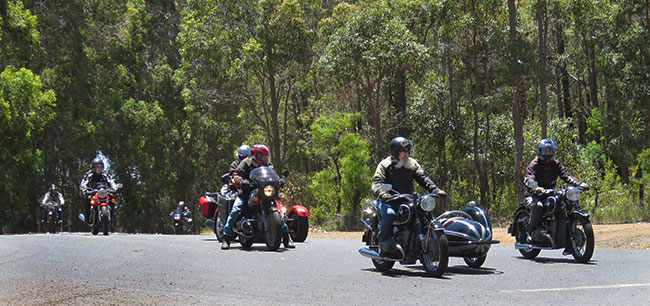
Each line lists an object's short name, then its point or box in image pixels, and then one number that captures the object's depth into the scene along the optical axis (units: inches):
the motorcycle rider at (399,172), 460.1
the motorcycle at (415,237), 425.1
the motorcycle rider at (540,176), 552.4
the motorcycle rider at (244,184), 634.8
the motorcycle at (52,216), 1127.6
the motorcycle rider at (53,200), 1135.6
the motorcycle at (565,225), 520.7
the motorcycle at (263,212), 621.0
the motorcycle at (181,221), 1502.2
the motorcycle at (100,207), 917.8
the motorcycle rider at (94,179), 933.2
